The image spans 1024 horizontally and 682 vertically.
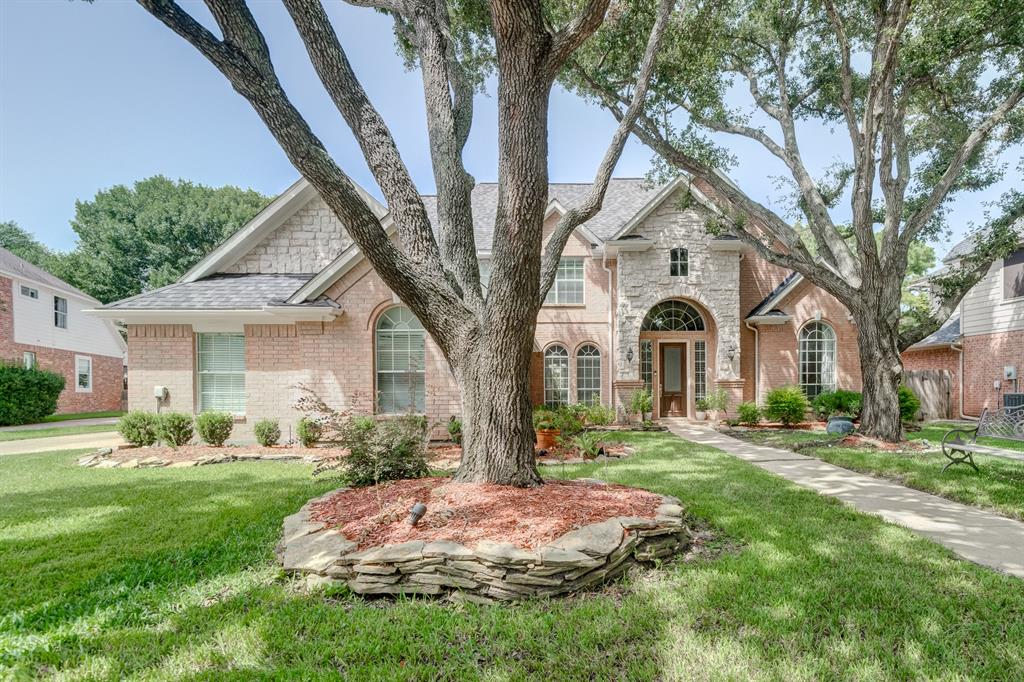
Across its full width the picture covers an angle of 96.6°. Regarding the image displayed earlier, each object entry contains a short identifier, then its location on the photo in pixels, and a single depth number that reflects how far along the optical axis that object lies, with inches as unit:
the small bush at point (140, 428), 400.8
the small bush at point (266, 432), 410.0
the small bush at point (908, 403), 500.7
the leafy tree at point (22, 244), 1526.8
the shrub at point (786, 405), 515.8
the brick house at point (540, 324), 434.6
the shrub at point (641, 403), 532.4
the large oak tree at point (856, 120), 383.9
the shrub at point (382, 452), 220.5
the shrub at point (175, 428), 397.4
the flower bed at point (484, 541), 132.2
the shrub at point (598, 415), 514.3
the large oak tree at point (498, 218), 167.0
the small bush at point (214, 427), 402.9
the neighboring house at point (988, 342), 573.9
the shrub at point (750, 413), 523.8
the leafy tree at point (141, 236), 1129.2
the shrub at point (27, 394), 675.4
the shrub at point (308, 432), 396.5
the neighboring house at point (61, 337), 765.9
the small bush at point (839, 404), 520.4
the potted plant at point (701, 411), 564.7
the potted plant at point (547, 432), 382.9
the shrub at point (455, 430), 404.8
